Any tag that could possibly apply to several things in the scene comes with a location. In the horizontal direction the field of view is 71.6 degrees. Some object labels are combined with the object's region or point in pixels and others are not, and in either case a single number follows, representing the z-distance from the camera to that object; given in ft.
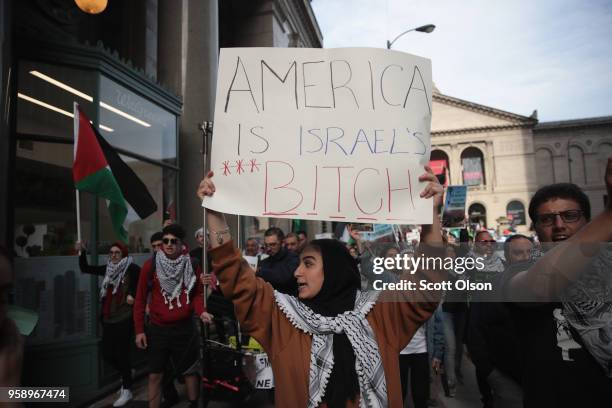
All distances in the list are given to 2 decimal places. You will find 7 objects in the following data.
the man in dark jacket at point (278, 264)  15.29
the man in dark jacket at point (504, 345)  7.12
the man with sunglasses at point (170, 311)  14.23
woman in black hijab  6.09
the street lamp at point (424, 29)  45.12
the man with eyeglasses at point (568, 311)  4.85
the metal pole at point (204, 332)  13.39
